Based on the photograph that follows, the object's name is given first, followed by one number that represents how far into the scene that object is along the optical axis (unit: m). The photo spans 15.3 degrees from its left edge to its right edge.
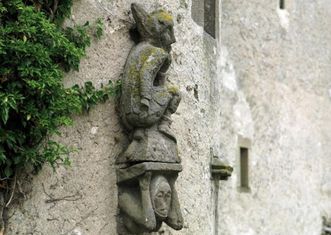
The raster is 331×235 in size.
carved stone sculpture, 6.45
